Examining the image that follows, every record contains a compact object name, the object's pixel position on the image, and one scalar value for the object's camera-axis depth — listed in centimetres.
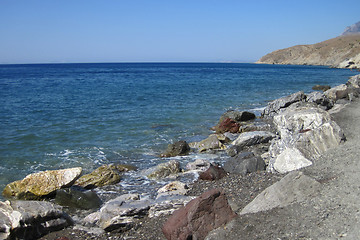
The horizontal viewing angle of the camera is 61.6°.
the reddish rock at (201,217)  655
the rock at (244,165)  1129
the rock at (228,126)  1923
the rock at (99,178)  1159
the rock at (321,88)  3928
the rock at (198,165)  1297
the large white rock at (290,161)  988
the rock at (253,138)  1556
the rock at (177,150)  1512
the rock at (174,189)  1013
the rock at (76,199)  987
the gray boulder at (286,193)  718
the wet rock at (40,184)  1061
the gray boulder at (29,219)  743
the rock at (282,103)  2255
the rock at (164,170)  1240
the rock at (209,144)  1578
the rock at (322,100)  2162
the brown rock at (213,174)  1127
